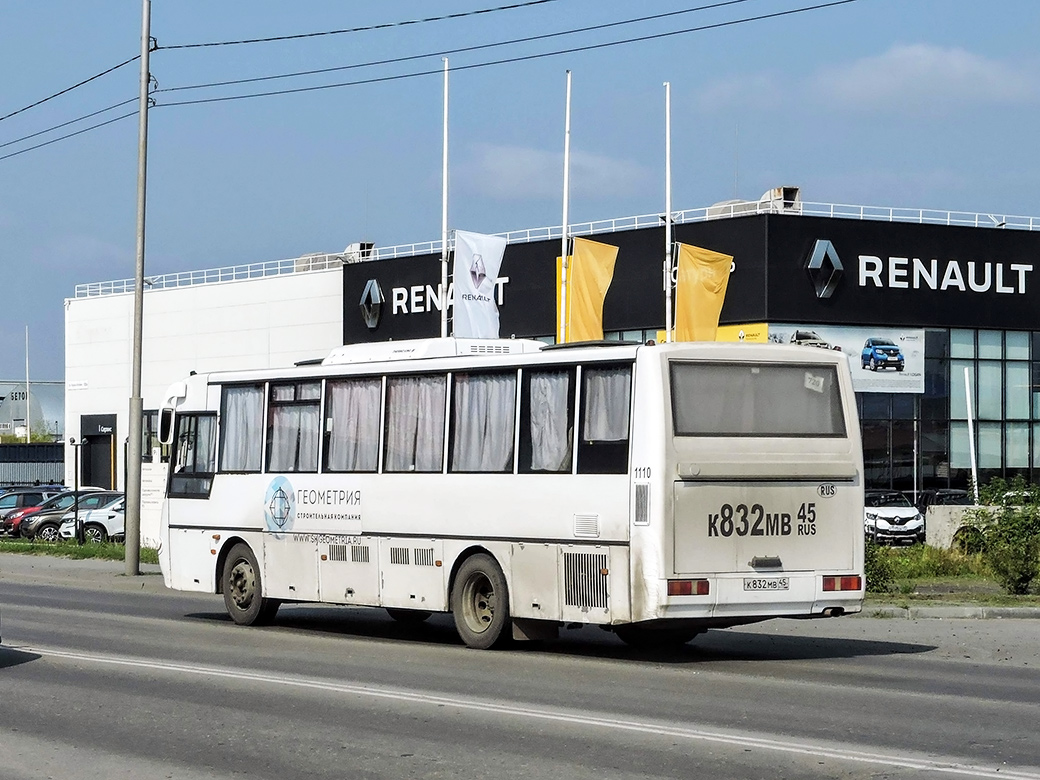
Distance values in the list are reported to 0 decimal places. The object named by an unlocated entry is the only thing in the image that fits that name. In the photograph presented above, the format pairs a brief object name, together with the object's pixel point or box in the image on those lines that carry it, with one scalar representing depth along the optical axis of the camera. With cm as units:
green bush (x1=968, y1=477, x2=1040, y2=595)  2236
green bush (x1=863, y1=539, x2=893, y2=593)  2317
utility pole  3008
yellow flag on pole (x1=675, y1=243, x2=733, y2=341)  4416
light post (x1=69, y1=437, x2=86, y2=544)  4178
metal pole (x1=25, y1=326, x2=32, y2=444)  11951
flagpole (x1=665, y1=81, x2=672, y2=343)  4244
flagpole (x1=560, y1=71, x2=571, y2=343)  4138
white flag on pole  3816
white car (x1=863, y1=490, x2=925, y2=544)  4125
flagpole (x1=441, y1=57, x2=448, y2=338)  4162
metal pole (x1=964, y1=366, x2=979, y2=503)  5009
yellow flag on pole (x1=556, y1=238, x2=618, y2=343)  4212
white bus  1533
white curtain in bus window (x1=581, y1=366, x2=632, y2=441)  1566
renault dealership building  4759
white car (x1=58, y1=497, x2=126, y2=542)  4503
